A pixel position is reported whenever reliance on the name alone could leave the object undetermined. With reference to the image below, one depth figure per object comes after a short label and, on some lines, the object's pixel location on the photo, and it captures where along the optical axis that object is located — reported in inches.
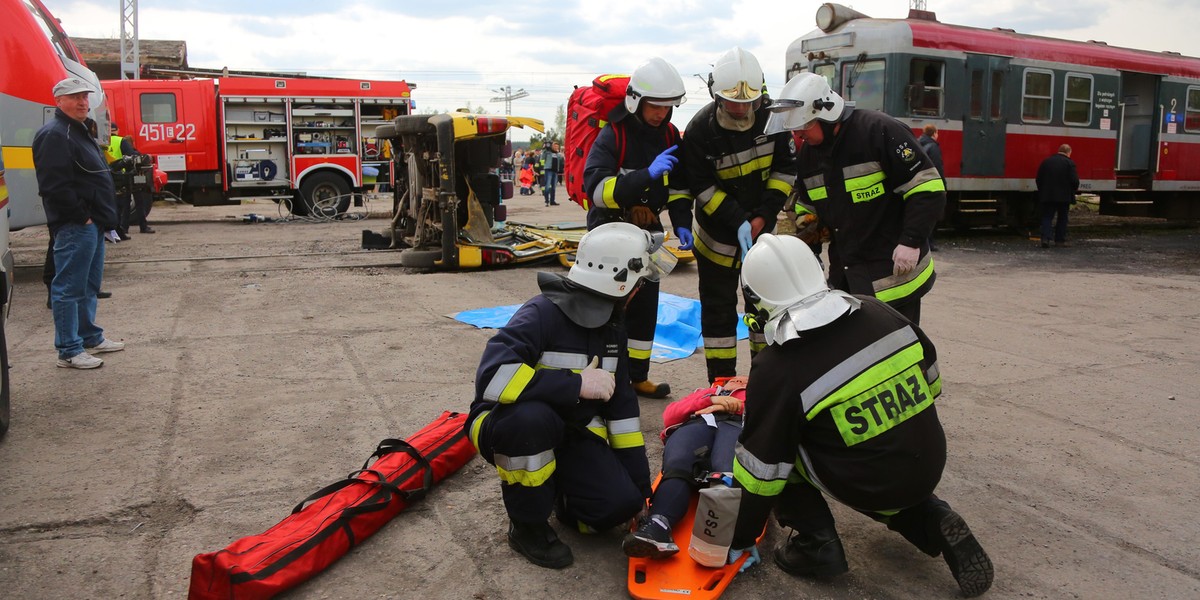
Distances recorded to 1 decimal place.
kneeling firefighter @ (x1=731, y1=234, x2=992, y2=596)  110.7
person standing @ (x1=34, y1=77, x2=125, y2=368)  234.8
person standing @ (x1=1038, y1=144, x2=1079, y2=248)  531.8
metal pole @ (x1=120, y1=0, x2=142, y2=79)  945.5
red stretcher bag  110.0
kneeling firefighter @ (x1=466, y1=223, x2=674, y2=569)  122.3
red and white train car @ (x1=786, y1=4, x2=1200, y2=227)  538.0
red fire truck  693.9
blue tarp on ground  256.4
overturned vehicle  384.2
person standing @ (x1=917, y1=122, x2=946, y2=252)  423.2
